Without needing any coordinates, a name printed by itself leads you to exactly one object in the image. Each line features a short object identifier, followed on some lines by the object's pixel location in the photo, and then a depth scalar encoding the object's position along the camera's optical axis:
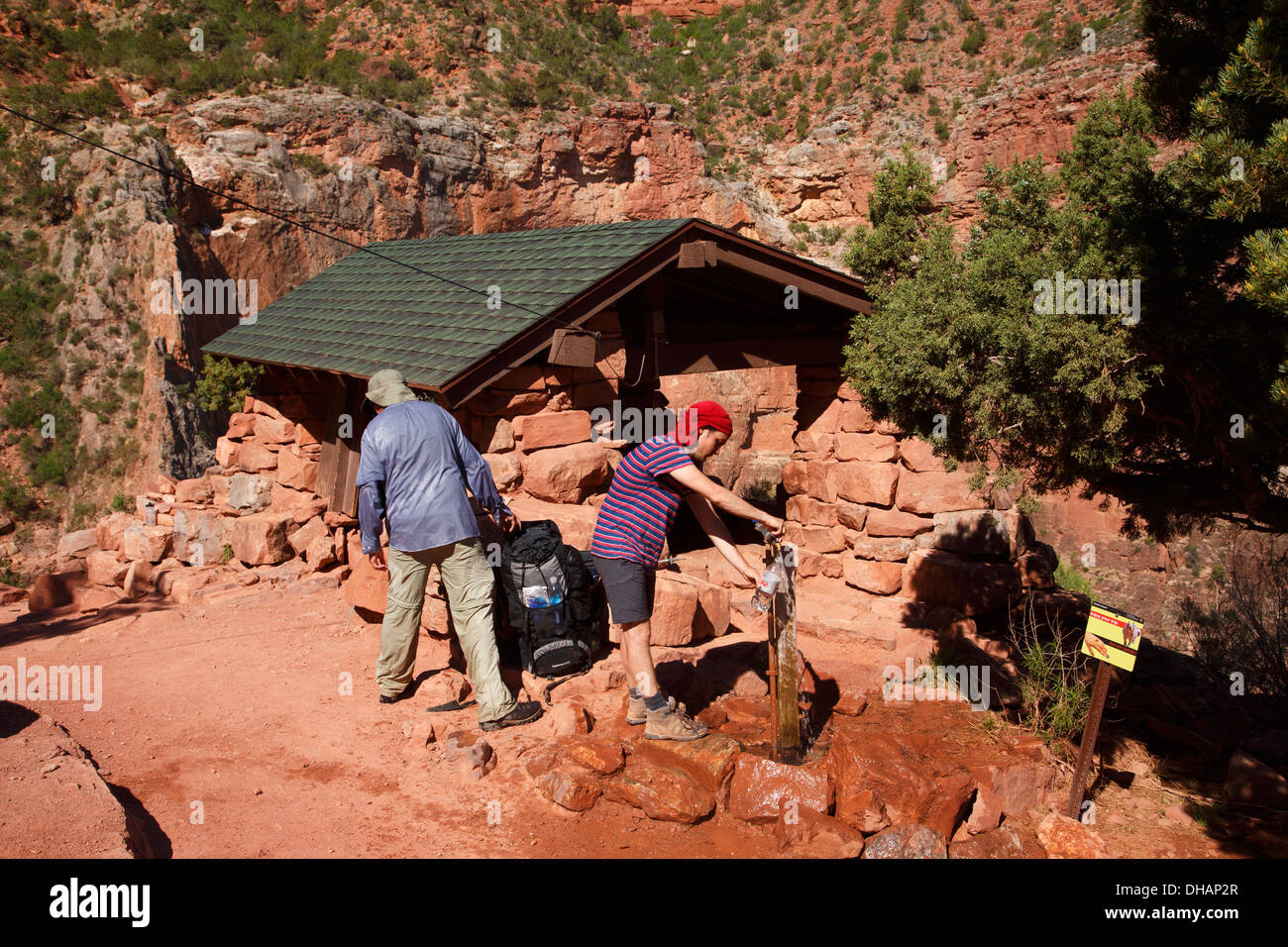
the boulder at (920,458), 7.75
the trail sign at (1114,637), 4.14
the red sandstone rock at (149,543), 10.16
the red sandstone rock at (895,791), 4.20
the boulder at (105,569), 10.02
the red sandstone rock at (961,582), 7.33
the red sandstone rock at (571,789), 4.29
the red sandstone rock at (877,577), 7.68
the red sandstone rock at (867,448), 7.94
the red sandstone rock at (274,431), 10.34
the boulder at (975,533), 7.54
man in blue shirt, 5.13
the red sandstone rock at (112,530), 11.14
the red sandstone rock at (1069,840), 4.26
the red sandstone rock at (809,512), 8.29
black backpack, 5.58
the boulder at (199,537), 10.01
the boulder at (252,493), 10.44
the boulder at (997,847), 4.14
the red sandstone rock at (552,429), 7.12
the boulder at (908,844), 4.02
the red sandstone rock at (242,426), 11.07
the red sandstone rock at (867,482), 7.82
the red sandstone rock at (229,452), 11.16
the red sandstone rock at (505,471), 7.02
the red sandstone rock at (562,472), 6.99
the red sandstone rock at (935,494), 7.64
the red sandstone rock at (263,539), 9.34
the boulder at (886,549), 7.75
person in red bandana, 4.46
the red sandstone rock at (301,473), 10.06
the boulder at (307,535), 9.45
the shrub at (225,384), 11.48
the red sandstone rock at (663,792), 4.22
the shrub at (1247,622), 9.02
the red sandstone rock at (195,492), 10.88
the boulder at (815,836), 3.98
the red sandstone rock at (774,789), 4.24
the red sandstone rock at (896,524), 7.72
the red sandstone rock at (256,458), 10.77
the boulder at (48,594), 9.78
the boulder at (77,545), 11.73
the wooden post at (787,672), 4.41
